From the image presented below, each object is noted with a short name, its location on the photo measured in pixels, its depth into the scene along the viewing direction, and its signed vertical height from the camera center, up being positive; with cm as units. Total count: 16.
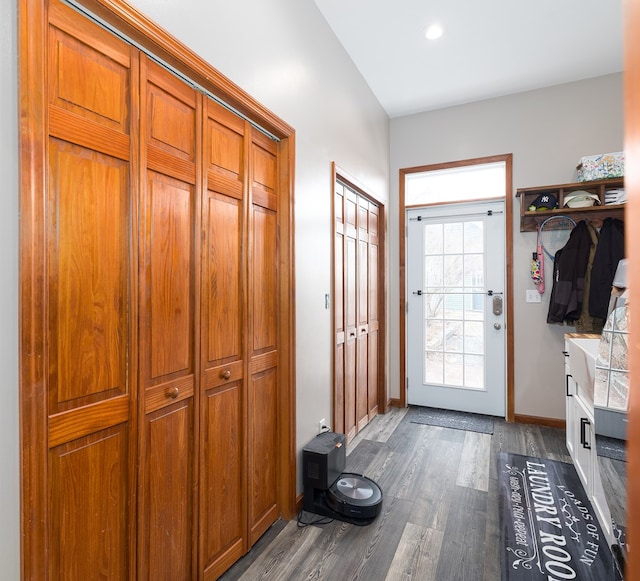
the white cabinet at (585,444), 193 -95
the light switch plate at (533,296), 350 -9
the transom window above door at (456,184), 376 +105
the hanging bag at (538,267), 345 +18
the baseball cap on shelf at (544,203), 333 +74
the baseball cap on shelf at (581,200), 317 +73
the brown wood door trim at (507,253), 359 +34
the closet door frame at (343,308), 265 -21
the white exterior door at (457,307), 370 -20
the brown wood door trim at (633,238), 31 +4
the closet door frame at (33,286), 95 +1
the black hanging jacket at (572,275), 323 +10
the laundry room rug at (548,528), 173 -127
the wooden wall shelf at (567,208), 314 +68
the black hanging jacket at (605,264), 309 +19
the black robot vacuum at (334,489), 207 -115
